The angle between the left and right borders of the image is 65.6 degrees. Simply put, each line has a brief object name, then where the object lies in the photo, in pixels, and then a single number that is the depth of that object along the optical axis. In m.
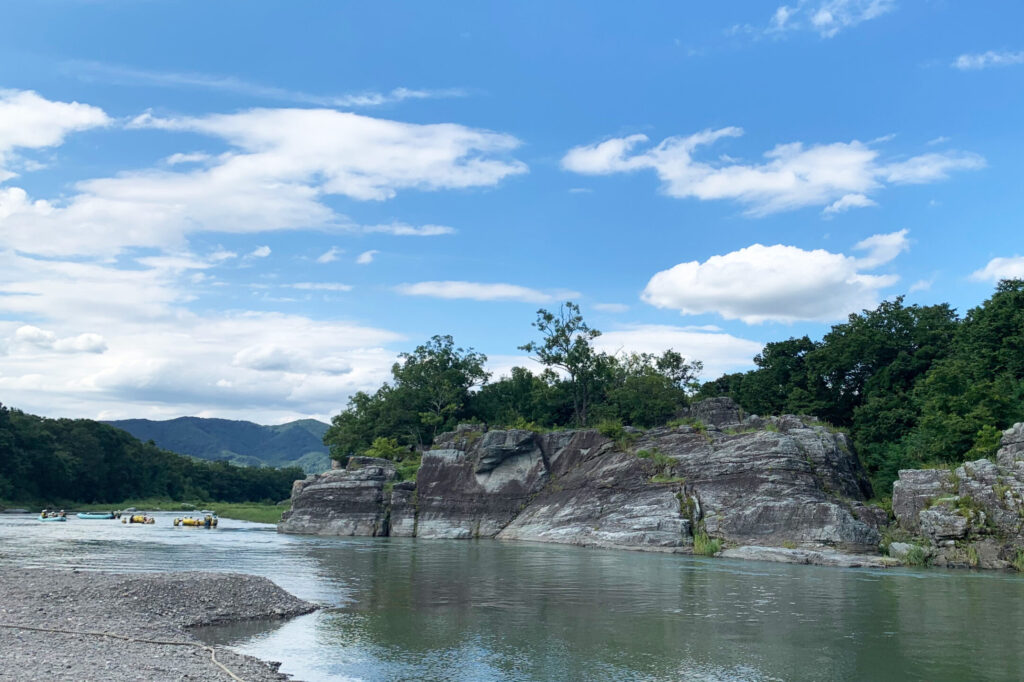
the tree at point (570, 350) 102.62
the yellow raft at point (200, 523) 92.62
